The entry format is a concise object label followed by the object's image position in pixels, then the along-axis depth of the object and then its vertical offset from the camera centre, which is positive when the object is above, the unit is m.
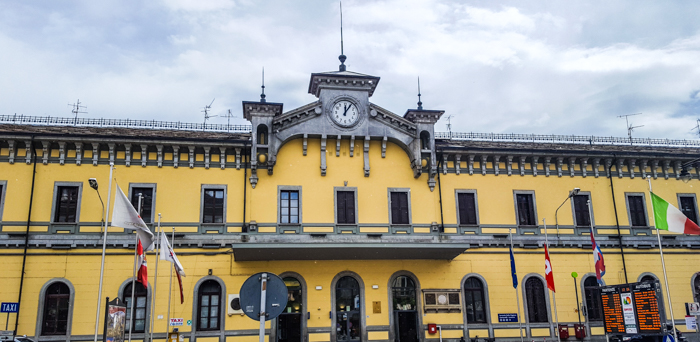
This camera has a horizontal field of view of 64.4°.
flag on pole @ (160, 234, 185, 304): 19.09 +2.05
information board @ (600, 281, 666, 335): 17.03 -0.16
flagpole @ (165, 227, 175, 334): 21.66 +0.94
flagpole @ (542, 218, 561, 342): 23.45 +0.12
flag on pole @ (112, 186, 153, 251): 15.57 +2.74
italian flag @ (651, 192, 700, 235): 18.28 +2.68
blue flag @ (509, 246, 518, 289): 23.60 +1.43
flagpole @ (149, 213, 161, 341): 21.36 +0.59
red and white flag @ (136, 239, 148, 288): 17.78 +1.42
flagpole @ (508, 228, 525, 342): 24.20 -0.44
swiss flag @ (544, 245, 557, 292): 22.20 +1.23
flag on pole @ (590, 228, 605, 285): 21.87 +1.55
